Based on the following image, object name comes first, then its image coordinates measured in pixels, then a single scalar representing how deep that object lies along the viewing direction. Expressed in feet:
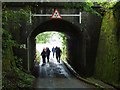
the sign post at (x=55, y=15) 51.85
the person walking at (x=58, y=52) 85.92
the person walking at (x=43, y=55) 82.37
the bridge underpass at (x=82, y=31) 56.13
